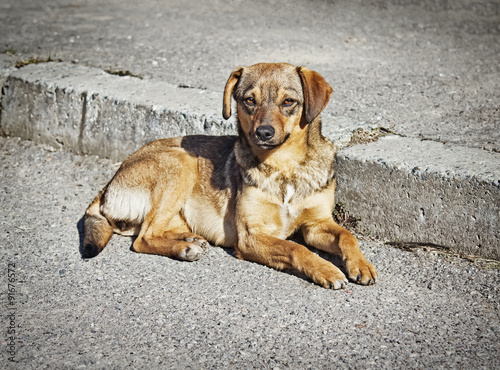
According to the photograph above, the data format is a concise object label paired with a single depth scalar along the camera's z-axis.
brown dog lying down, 4.08
